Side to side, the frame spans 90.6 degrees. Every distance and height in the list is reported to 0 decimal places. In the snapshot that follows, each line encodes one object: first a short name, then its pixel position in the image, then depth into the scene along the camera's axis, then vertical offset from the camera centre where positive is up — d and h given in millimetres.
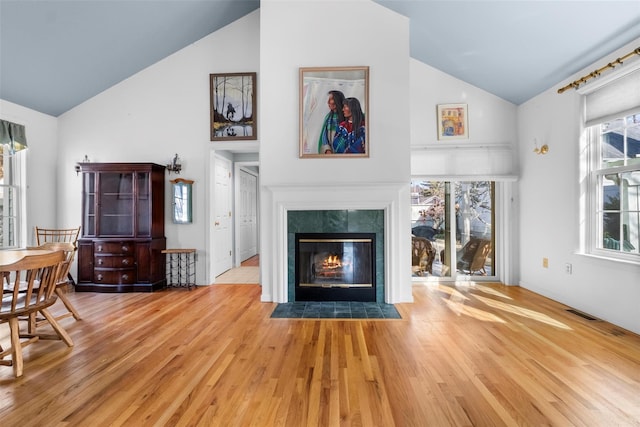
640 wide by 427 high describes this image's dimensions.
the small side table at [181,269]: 4633 -799
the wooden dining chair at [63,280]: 2862 -615
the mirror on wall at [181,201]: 4566 +195
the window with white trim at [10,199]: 4051 +217
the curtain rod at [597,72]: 2638 +1329
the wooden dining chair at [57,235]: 4271 -275
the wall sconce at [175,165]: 4602 +721
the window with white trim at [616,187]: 2902 +246
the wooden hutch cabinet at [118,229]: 4246 -192
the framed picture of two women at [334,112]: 3699 +1196
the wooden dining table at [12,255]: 2208 -322
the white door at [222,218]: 5074 -70
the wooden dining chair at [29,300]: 2051 -621
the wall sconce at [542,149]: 3803 +768
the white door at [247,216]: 6566 -44
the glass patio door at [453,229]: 4594 -239
